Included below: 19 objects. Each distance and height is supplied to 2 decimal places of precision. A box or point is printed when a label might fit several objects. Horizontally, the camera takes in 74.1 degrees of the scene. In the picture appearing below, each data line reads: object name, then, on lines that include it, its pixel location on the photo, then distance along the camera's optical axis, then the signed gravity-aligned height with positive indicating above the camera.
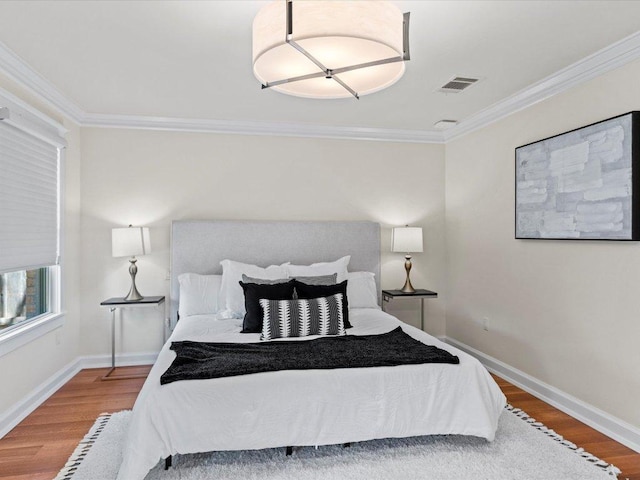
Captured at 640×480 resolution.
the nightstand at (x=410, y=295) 4.53 -0.60
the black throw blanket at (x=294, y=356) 2.51 -0.76
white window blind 2.98 +0.31
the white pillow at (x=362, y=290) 4.27 -0.53
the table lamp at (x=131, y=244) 4.04 -0.04
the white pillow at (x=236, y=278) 3.88 -0.37
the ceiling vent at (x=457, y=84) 3.34 +1.25
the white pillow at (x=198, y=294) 4.03 -0.53
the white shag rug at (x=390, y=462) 2.38 -1.32
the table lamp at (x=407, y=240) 4.61 -0.01
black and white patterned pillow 3.28 -0.62
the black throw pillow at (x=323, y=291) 3.62 -0.46
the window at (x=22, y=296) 3.08 -0.45
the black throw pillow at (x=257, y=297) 3.45 -0.48
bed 2.29 -0.98
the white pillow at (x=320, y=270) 4.16 -0.31
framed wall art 2.74 +0.40
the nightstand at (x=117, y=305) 3.99 -0.62
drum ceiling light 1.59 +0.79
